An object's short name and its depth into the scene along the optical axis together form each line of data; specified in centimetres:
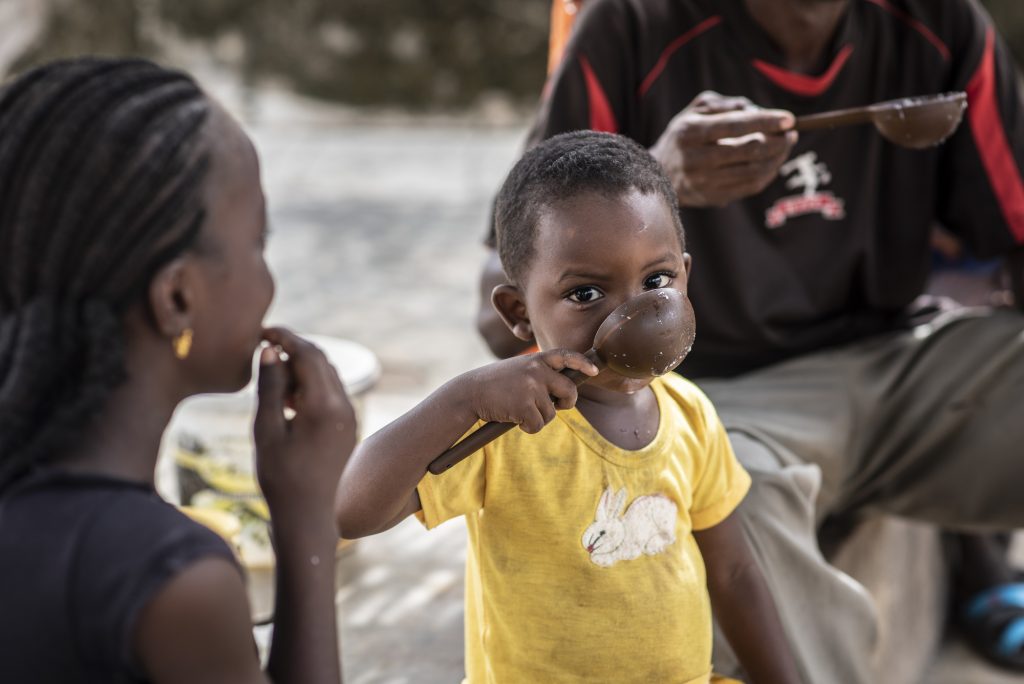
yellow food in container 259
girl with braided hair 106
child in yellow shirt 145
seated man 231
